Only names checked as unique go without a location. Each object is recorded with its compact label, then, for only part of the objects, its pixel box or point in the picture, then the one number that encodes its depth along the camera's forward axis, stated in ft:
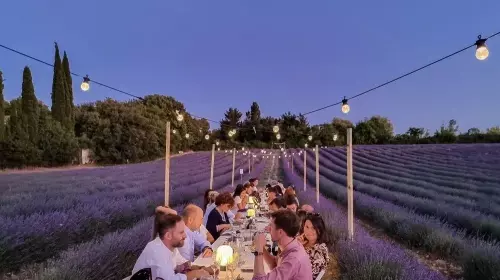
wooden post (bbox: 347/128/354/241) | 18.17
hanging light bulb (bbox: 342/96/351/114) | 24.07
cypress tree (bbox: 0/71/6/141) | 88.58
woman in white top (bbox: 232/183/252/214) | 26.21
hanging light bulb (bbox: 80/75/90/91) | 21.02
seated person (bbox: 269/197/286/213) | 20.74
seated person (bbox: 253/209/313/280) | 8.84
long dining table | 10.93
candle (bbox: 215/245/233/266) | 10.23
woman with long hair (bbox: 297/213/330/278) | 12.39
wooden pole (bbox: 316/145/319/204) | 29.94
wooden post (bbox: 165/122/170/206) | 18.29
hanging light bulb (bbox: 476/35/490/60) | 13.84
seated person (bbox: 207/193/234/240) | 19.52
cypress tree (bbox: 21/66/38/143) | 96.73
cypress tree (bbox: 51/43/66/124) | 107.65
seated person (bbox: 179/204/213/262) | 14.17
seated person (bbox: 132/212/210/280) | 8.86
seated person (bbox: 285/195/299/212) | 20.20
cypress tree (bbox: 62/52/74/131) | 111.65
